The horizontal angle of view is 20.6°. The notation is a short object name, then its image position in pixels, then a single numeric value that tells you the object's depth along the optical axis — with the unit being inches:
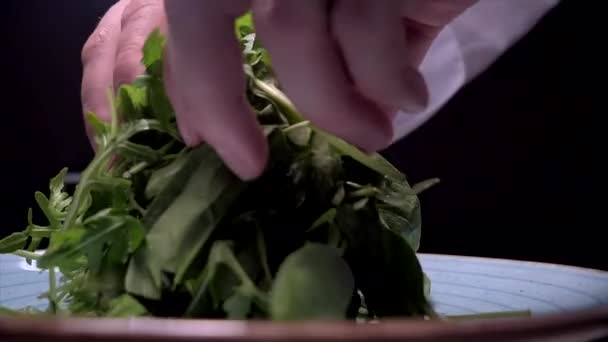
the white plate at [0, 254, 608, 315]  23.0
